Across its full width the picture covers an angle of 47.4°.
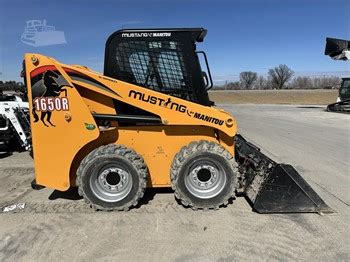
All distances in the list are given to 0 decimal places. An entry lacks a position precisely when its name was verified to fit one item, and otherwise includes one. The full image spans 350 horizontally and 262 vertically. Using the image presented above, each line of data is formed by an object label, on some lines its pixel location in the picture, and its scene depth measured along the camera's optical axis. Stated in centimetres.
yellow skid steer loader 535
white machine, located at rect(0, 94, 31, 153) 971
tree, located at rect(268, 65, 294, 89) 13062
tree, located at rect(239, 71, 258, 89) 13575
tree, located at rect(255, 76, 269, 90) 13362
